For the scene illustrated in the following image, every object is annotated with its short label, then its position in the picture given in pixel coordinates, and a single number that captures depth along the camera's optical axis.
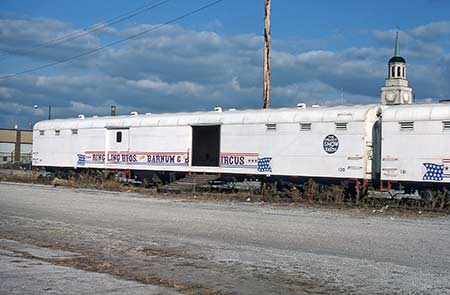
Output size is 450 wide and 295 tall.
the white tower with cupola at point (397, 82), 83.00
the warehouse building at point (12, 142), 83.87
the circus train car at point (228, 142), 23.45
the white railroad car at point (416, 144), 21.05
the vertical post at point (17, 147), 76.54
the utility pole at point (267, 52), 29.97
